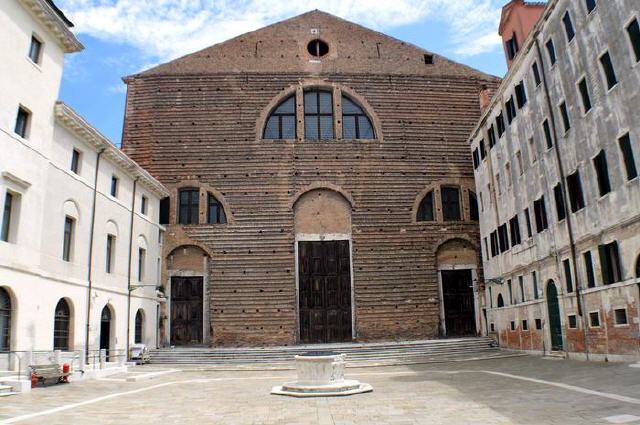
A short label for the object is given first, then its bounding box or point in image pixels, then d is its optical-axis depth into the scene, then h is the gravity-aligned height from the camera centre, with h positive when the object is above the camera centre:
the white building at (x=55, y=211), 13.25 +3.60
